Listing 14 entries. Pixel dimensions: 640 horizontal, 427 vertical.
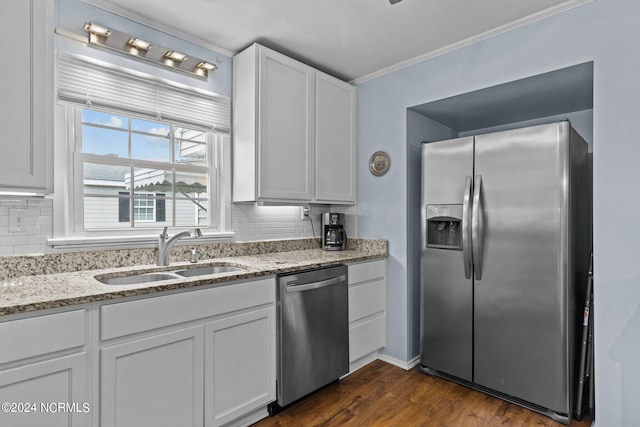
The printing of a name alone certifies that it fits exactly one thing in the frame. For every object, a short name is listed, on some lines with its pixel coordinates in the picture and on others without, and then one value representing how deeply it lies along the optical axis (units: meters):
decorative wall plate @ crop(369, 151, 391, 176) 3.07
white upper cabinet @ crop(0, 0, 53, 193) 1.48
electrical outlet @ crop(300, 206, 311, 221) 3.31
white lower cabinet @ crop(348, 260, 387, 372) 2.74
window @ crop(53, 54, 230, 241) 2.10
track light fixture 2.07
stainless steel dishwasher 2.20
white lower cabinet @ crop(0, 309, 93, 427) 1.30
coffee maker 3.22
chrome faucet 2.25
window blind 2.04
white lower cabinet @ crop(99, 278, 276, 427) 1.57
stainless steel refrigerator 2.13
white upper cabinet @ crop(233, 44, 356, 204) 2.60
